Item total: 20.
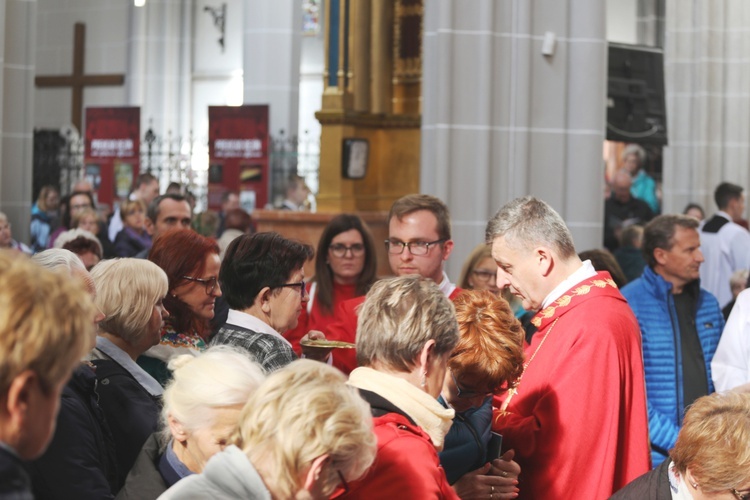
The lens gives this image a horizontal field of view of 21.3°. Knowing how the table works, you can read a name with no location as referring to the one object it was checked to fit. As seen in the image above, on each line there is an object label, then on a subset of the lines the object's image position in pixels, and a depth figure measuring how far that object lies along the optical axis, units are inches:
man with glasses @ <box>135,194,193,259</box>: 454.7
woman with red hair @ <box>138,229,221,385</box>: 278.0
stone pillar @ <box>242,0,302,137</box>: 1030.7
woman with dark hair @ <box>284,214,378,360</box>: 368.9
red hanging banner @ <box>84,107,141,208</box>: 936.7
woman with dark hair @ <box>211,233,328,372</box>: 246.9
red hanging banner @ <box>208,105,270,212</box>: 851.9
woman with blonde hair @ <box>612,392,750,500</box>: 205.1
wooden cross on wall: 1577.4
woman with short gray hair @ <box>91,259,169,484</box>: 230.3
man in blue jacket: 349.1
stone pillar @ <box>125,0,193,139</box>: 1521.9
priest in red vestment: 225.1
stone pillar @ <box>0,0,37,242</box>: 445.0
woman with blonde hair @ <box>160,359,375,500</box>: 147.2
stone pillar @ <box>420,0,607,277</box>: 452.4
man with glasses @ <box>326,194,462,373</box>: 320.9
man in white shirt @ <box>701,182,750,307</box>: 718.8
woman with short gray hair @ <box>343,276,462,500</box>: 169.2
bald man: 848.3
